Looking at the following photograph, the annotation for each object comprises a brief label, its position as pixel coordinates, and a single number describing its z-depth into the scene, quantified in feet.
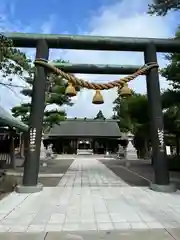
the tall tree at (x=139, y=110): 37.80
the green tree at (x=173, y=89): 27.47
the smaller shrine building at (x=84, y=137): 87.23
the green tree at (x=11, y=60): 10.63
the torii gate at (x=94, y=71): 19.08
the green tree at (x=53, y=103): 40.10
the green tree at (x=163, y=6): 17.08
